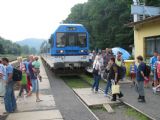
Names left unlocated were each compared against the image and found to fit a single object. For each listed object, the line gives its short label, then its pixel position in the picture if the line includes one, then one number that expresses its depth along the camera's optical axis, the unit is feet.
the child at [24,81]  22.20
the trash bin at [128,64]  34.54
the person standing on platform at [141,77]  19.40
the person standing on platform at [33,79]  20.89
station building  30.86
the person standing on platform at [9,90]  17.52
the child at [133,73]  27.79
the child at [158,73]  22.98
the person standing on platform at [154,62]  25.07
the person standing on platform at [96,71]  23.82
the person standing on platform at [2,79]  17.79
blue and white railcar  34.76
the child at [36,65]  22.64
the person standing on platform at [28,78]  23.23
